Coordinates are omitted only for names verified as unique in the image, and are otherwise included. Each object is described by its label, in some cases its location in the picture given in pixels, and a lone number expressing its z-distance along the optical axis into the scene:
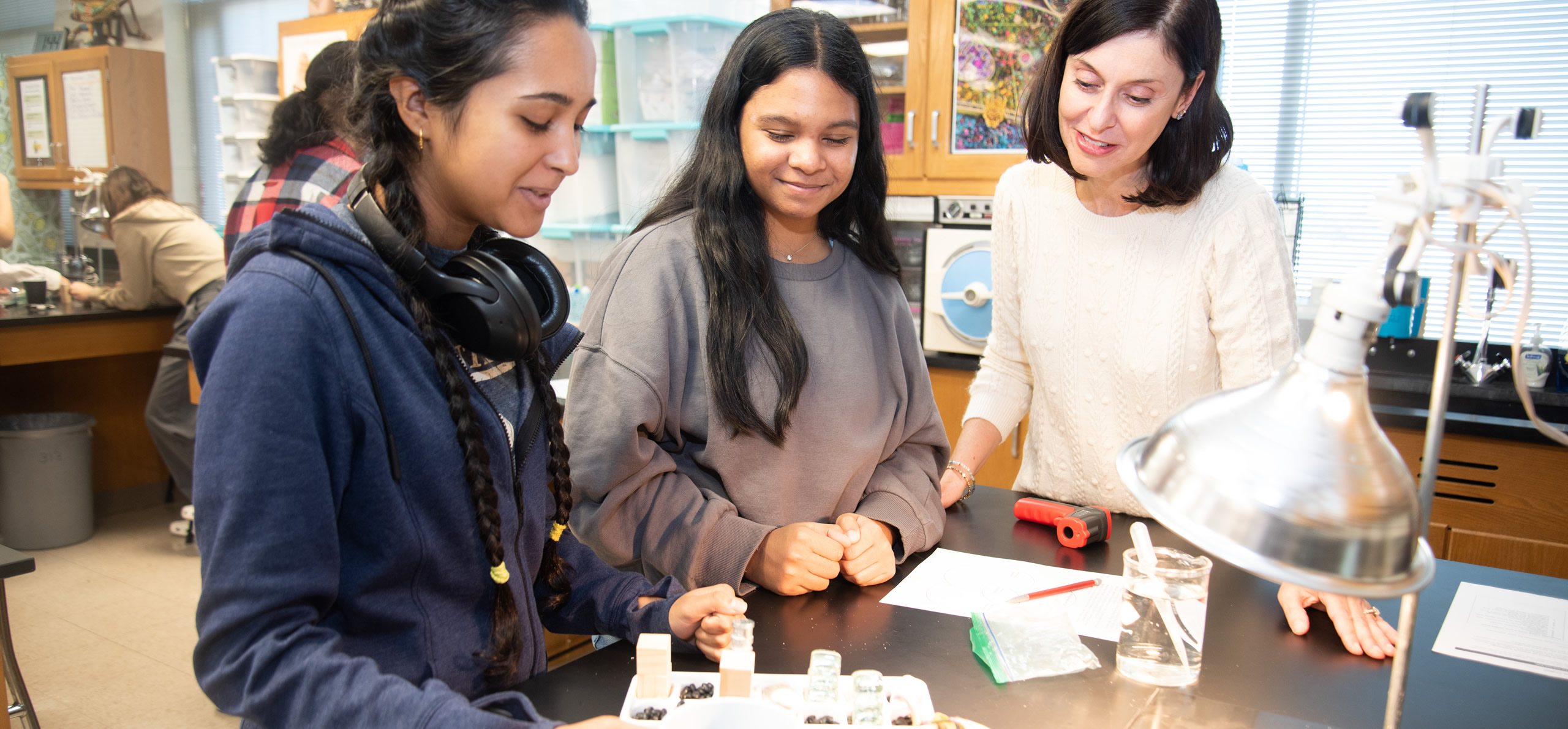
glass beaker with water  0.93
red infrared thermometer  1.30
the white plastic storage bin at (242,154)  4.66
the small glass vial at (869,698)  0.79
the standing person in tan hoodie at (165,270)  3.73
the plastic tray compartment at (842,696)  0.80
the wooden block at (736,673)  0.82
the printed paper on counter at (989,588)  1.08
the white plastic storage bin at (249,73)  4.62
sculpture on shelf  5.04
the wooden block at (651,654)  0.83
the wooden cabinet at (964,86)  2.85
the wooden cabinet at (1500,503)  2.14
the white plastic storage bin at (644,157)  2.98
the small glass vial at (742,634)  0.85
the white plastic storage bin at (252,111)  4.62
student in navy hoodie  0.69
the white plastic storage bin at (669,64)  2.91
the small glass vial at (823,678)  0.82
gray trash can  3.53
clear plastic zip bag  0.94
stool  1.66
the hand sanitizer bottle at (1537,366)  2.35
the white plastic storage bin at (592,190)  3.10
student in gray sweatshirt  1.15
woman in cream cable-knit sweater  1.36
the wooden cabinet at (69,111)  5.00
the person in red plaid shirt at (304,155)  2.53
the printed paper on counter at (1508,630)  1.00
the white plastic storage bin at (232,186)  4.70
